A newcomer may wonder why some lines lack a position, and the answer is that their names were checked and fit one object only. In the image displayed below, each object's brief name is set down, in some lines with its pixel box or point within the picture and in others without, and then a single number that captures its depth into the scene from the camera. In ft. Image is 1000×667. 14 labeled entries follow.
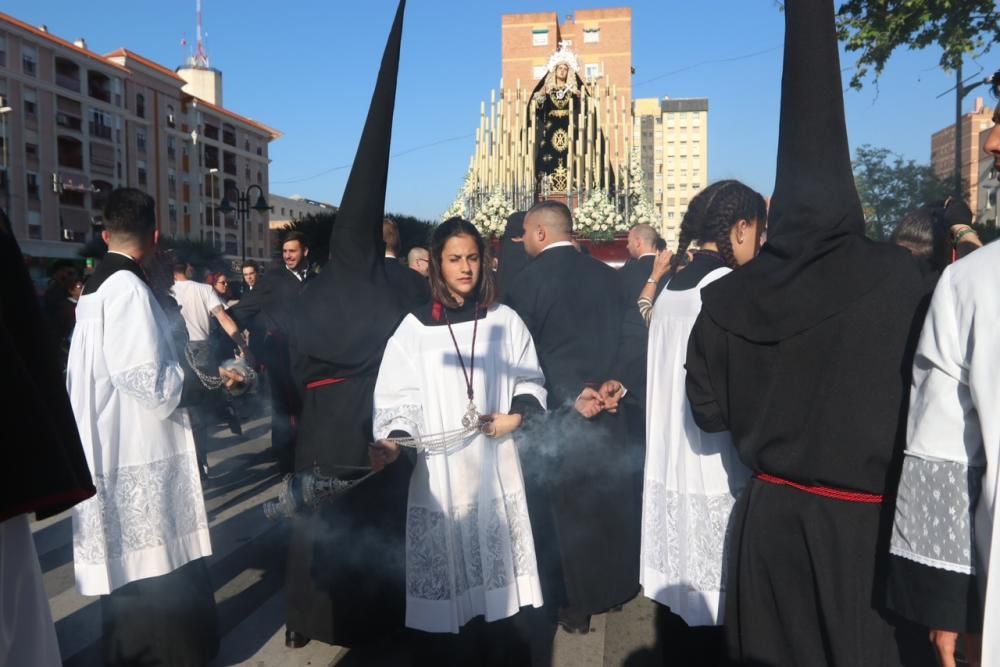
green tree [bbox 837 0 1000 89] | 33.09
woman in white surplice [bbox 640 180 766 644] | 10.96
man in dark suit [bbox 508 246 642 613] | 15.07
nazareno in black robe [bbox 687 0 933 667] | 8.16
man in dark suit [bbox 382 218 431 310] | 15.43
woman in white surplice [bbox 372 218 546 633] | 11.18
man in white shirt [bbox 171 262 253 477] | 25.44
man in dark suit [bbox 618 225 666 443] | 17.21
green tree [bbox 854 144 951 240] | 95.60
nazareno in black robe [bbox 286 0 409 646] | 13.58
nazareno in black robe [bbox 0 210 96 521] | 6.54
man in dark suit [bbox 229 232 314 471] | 22.08
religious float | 70.13
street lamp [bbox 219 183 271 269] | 74.08
